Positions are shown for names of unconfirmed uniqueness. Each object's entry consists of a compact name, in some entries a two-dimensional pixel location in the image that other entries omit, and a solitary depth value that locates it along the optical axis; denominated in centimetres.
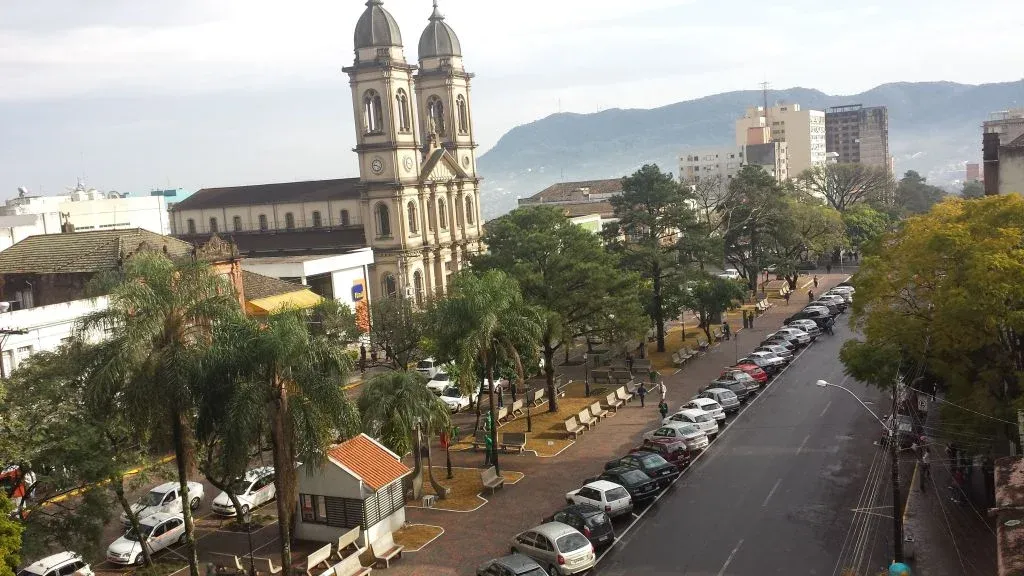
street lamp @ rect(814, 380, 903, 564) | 2107
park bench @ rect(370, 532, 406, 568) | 2403
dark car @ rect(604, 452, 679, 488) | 2878
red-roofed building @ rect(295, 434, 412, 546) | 2486
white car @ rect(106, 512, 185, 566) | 2500
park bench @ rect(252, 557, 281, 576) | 2373
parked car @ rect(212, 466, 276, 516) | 2866
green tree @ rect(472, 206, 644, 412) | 4169
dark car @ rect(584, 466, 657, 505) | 2739
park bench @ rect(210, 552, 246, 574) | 2383
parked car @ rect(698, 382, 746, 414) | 3750
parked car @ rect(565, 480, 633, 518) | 2609
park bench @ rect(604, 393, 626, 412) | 3991
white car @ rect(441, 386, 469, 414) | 4128
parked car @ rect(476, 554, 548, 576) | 2097
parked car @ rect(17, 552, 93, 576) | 2322
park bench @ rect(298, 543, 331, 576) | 2288
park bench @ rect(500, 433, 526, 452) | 3422
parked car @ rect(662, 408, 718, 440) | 3400
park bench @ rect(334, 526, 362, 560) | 2386
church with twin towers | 6688
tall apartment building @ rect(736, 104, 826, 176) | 19688
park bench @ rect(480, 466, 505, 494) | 2951
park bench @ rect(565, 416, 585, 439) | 3588
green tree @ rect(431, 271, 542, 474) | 2858
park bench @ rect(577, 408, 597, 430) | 3697
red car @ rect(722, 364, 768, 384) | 4241
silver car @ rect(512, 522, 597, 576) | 2219
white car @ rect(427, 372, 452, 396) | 4438
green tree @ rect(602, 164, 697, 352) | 4972
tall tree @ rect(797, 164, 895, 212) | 10881
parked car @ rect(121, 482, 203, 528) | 2808
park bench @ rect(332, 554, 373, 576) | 2239
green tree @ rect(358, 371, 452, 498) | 2617
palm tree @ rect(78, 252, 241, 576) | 1970
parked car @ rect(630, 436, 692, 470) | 3108
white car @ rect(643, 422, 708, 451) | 3238
